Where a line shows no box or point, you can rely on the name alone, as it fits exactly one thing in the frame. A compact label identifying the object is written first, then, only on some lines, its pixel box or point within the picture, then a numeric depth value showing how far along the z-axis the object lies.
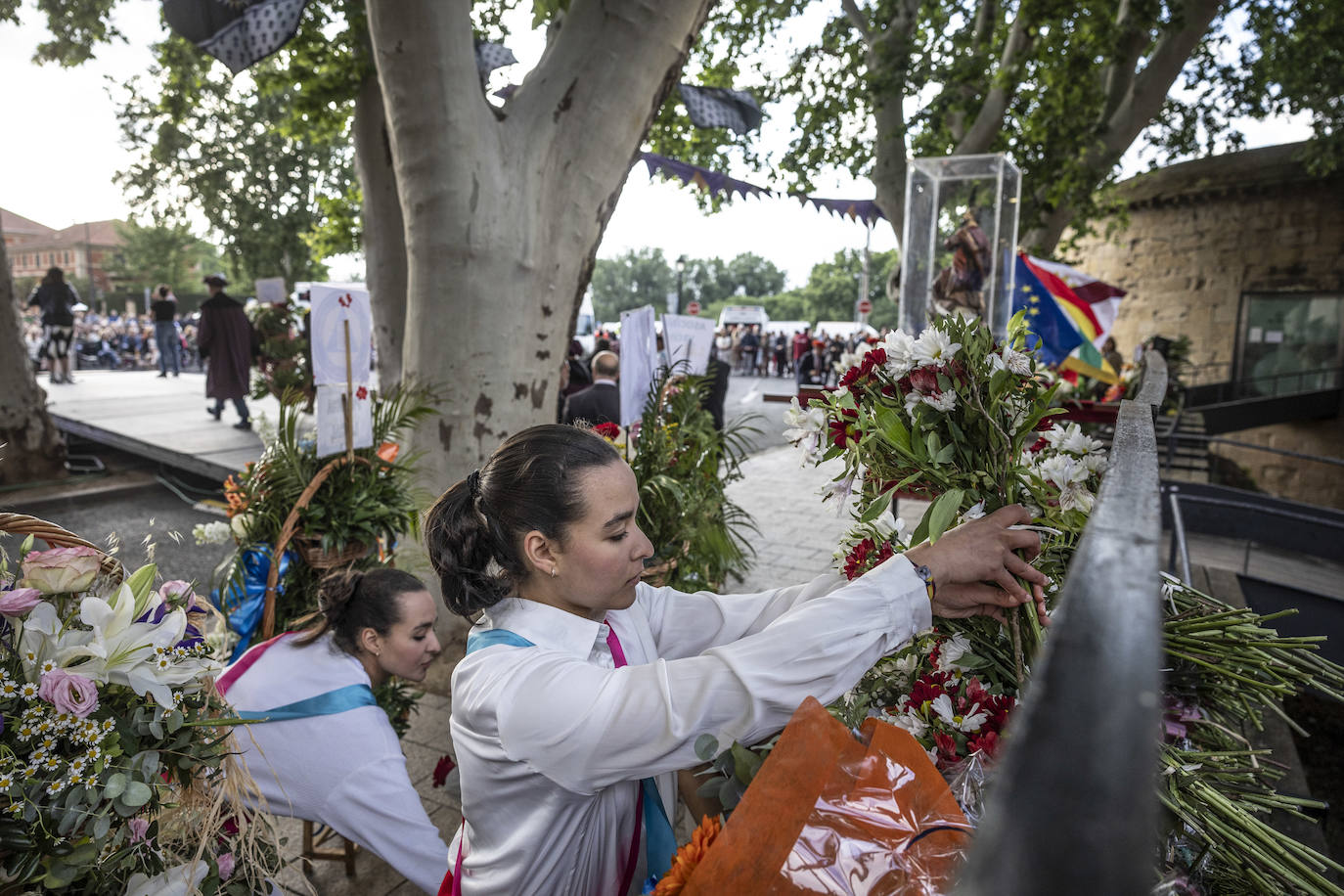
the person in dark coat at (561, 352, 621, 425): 6.49
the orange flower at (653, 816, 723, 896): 1.03
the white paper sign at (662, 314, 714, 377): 5.73
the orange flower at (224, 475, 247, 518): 3.30
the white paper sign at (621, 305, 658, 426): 4.77
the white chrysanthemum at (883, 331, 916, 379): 1.46
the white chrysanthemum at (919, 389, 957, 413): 1.40
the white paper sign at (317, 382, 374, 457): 3.34
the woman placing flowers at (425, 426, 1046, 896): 1.23
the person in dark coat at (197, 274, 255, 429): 9.95
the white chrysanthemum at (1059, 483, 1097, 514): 1.40
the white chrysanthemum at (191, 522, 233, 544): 3.45
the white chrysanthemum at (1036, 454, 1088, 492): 1.42
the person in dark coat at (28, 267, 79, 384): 13.43
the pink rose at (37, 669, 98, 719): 1.27
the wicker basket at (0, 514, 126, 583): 1.36
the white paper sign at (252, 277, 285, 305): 10.80
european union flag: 8.94
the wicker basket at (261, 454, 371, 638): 2.92
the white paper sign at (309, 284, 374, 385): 3.45
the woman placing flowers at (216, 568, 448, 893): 2.26
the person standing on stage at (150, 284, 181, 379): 15.71
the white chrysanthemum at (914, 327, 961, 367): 1.42
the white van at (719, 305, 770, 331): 33.81
